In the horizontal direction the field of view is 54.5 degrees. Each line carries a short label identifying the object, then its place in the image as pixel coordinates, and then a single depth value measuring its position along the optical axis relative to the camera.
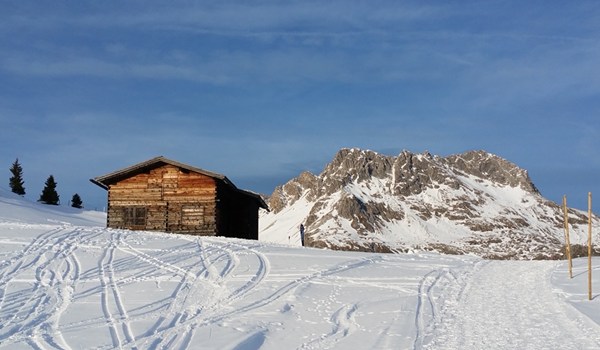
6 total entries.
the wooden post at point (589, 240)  14.48
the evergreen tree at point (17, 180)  85.31
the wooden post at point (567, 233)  18.47
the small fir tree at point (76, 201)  84.64
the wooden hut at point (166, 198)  33.66
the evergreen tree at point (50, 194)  80.94
